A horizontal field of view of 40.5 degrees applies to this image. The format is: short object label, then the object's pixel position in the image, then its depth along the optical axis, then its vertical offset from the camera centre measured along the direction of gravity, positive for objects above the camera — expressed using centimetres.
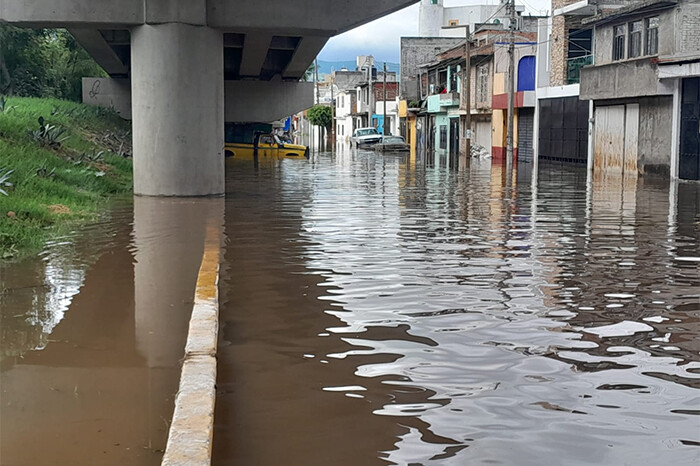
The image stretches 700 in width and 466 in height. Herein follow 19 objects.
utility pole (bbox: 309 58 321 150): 11475 +624
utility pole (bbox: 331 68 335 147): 11922 +295
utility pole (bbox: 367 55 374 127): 9204 +477
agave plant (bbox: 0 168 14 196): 1368 -54
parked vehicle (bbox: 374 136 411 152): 6838 -18
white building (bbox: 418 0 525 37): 10962 +1502
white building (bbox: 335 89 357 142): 11562 +361
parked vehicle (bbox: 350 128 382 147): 7619 +43
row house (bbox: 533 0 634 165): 4153 +303
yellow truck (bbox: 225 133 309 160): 5591 -47
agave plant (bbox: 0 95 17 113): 2427 +95
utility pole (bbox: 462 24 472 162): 5009 +194
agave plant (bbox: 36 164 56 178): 1847 -61
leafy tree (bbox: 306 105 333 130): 12550 +347
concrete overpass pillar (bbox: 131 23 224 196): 2078 +76
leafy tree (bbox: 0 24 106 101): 4172 +371
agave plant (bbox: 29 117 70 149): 2290 +16
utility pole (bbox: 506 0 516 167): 4319 +206
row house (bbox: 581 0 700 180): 3066 +192
